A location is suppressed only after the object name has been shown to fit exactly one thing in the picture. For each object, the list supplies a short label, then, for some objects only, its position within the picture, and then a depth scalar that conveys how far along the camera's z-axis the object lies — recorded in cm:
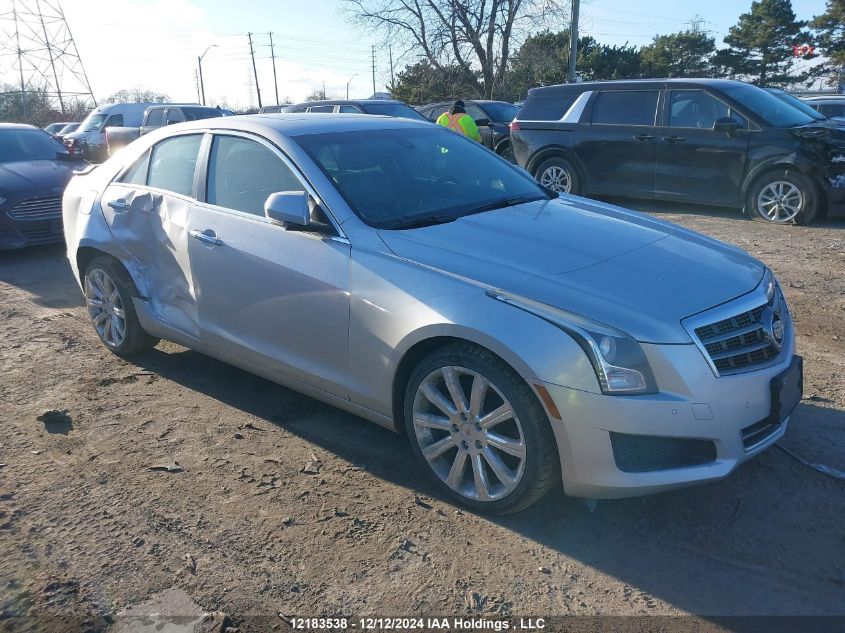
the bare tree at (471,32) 3219
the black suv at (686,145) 894
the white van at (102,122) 1972
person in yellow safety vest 1126
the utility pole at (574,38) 2686
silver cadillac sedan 286
